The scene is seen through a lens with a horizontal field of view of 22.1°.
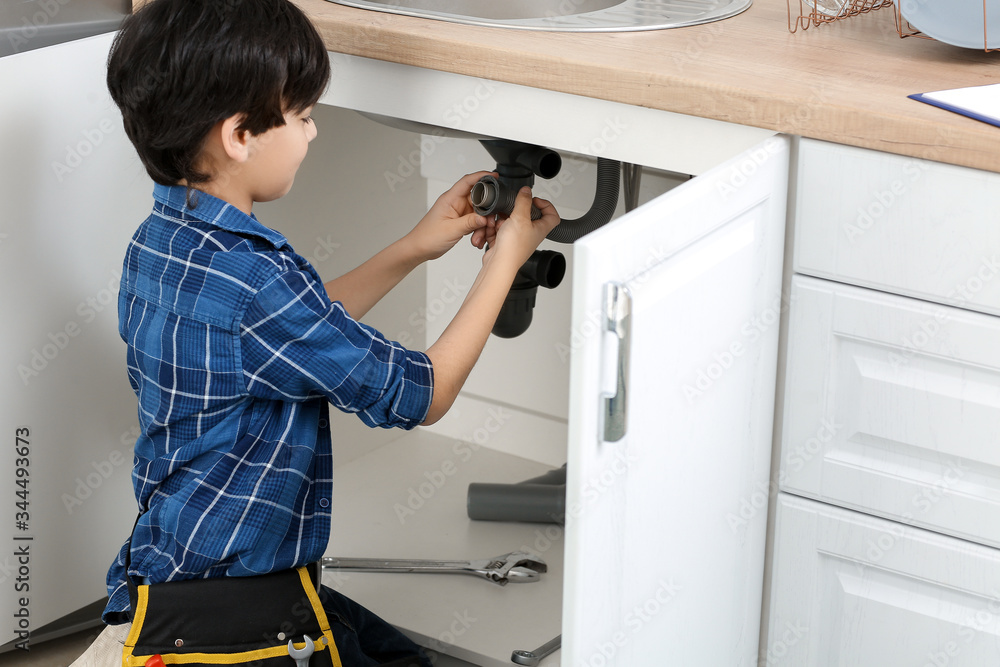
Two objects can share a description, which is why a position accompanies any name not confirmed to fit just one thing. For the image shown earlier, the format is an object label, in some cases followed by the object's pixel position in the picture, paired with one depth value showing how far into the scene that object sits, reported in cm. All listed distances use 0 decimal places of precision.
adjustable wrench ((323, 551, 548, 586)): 309
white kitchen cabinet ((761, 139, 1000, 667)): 238
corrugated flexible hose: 285
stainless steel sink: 264
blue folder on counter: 236
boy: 241
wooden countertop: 236
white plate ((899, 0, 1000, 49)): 251
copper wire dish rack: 266
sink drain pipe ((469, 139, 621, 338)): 261
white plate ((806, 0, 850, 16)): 271
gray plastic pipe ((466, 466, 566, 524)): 323
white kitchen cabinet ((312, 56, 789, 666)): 218
